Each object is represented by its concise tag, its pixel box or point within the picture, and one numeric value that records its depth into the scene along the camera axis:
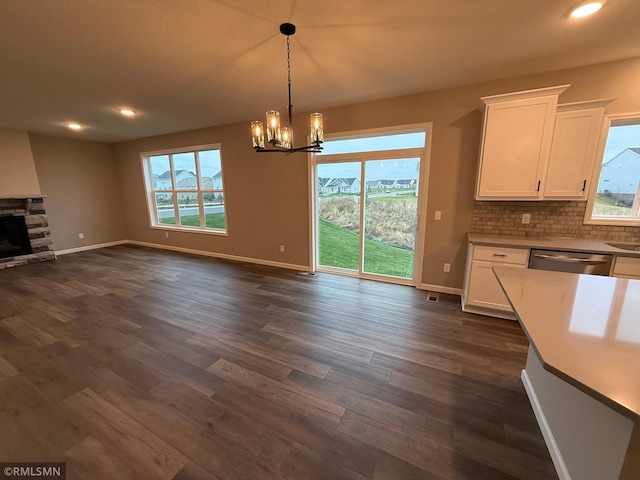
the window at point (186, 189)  5.38
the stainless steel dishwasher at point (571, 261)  2.33
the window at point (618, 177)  2.59
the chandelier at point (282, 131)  2.08
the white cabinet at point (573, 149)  2.46
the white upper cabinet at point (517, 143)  2.53
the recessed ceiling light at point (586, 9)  1.70
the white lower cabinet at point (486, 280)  2.71
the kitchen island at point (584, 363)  0.78
